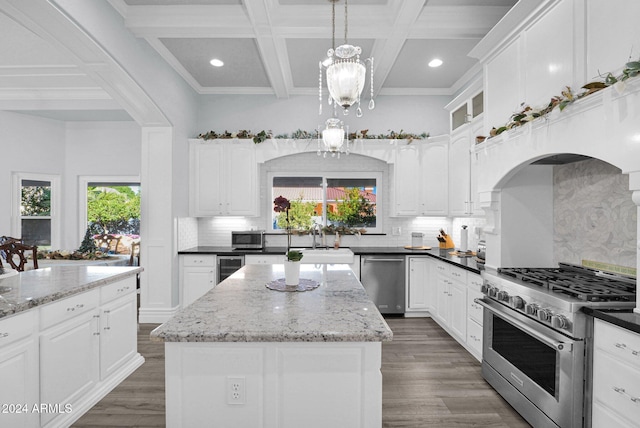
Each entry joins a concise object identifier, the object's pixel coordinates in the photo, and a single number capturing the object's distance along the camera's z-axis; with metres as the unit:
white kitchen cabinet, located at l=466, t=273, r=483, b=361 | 3.29
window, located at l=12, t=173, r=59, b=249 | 6.22
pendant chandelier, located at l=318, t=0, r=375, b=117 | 2.05
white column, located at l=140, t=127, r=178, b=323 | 4.56
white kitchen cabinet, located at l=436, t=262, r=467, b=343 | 3.67
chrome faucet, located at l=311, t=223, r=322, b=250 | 5.29
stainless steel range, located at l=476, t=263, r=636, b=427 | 1.95
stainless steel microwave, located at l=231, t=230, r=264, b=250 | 5.02
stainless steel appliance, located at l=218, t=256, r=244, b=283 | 4.82
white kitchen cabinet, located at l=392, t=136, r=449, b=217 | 4.97
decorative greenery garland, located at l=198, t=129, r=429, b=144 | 5.12
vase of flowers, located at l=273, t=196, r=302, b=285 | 2.22
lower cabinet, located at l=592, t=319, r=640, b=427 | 1.63
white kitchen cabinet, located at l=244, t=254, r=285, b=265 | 4.81
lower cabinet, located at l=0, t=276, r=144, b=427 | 1.89
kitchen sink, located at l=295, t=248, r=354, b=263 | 4.62
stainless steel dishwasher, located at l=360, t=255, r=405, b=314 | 4.78
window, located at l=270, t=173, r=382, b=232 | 5.59
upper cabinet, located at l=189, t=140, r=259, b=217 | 5.14
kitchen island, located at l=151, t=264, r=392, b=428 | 1.51
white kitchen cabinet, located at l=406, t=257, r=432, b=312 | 4.78
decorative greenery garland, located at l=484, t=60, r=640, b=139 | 1.70
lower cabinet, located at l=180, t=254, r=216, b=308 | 4.79
